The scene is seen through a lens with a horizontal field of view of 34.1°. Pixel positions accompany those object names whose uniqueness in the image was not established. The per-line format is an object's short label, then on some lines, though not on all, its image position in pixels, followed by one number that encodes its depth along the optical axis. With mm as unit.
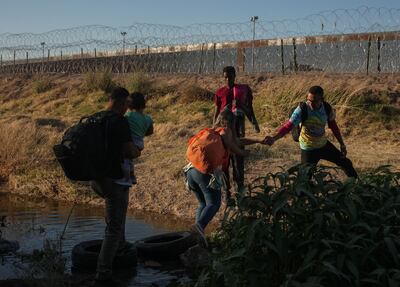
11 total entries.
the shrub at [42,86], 25812
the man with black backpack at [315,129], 7492
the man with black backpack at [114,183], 5551
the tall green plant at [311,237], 4145
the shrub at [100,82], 22688
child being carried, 6414
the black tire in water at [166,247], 6910
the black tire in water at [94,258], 6472
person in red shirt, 8844
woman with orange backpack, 6473
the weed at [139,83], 20875
